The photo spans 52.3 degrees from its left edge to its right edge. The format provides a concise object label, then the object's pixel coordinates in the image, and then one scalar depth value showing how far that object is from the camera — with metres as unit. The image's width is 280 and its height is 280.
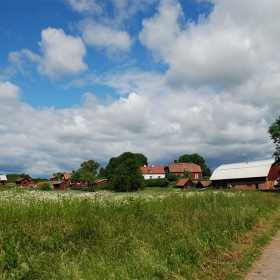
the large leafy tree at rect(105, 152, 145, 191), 74.09
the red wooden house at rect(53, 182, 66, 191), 106.87
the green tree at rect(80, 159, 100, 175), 147.25
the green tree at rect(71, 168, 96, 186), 109.50
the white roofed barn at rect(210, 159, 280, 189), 67.24
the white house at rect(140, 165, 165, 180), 122.50
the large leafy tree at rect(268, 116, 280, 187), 49.00
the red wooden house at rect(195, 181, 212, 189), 80.59
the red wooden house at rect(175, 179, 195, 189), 78.75
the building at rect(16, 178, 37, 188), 115.69
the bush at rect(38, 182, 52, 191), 70.39
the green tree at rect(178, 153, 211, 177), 144.12
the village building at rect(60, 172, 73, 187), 144.15
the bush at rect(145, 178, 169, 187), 82.62
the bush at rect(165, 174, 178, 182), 95.56
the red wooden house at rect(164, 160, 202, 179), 117.43
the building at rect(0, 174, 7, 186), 116.92
